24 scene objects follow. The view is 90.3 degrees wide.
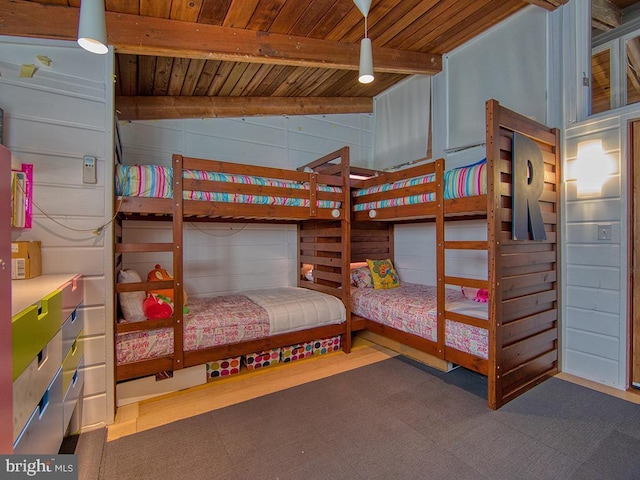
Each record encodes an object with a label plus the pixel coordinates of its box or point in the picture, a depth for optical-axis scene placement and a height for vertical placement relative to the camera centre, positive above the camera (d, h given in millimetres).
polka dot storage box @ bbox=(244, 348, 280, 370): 2781 -1065
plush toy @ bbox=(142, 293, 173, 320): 2318 -508
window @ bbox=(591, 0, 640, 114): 2510 +1506
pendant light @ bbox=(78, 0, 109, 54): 1279 +874
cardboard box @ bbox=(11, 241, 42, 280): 1630 -111
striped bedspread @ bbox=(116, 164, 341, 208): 2227 +410
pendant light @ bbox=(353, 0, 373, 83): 1998 +1129
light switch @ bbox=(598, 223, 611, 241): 2414 +52
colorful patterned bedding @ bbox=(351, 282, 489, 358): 2354 -657
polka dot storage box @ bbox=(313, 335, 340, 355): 3111 -1056
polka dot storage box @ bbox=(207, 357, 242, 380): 2613 -1077
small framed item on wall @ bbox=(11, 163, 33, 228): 1729 +240
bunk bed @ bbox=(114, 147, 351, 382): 2254 -229
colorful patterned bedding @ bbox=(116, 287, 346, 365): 2262 -684
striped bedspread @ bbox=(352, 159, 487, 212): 2297 +430
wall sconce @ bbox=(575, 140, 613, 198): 2436 +552
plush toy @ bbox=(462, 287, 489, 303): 2886 -521
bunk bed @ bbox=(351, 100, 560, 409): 2129 -138
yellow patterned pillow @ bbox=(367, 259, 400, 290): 3635 -417
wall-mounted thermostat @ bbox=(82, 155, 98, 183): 1969 +435
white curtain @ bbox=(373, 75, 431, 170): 3986 +1564
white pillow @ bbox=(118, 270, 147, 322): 2279 -458
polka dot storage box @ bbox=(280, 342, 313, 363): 2932 -1061
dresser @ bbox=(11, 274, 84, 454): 889 -443
